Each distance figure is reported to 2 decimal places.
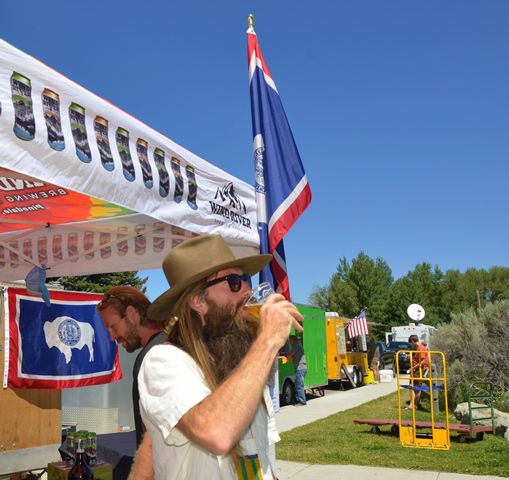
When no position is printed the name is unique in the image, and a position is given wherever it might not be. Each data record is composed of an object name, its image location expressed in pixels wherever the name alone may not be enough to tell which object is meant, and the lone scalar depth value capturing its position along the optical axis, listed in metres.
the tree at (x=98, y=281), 36.53
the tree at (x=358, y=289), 61.53
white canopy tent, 2.47
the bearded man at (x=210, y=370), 1.59
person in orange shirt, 13.10
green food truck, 16.44
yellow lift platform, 9.66
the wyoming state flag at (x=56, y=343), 5.60
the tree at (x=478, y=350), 14.31
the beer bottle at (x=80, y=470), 2.80
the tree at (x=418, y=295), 63.38
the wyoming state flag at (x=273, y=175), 3.87
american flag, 24.55
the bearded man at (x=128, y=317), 3.38
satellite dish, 33.66
